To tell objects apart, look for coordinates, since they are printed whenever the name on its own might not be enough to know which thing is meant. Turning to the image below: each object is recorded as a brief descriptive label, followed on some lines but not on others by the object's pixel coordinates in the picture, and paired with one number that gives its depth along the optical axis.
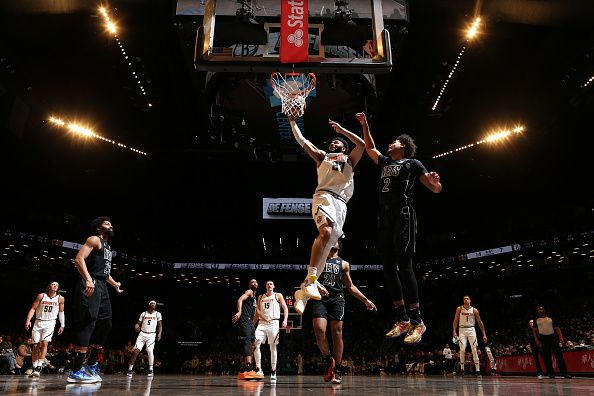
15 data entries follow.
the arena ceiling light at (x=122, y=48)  11.92
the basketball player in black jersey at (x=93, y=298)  6.81
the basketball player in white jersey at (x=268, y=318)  10.42
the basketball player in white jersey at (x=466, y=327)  13.33
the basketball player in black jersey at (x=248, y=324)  10.15
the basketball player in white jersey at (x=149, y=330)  13.52
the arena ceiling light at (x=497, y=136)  18.56
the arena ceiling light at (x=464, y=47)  12.20
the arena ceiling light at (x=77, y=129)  18.11
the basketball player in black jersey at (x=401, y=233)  5.16
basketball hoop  7.16
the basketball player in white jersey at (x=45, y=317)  11.89
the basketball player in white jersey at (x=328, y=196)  5.35
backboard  7.50
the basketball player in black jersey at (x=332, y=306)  7.50
